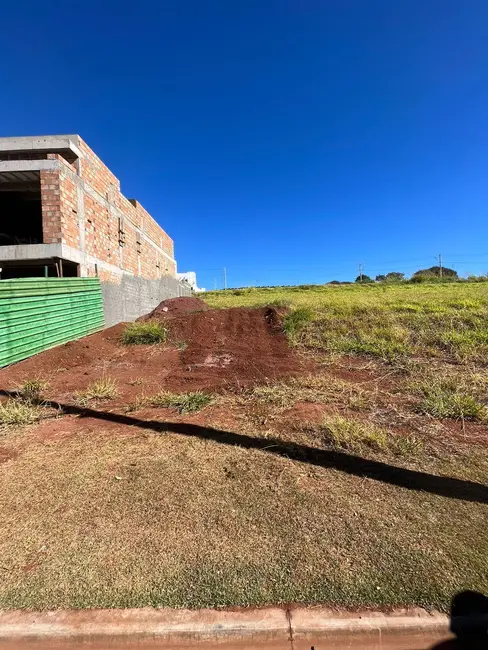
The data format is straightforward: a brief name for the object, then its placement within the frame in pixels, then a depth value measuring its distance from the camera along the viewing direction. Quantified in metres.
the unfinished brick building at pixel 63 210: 9.51
